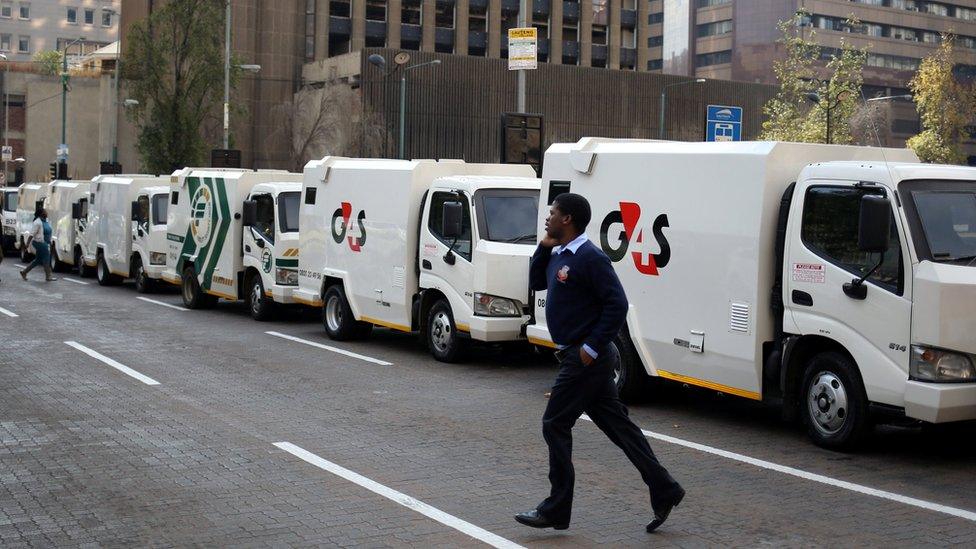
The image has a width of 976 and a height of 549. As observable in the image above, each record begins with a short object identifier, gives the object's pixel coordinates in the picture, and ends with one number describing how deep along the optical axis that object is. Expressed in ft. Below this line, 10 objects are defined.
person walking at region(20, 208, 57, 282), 96.94
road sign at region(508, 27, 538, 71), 71.87
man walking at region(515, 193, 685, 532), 22.62
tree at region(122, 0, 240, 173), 150.71
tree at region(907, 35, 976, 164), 179.22
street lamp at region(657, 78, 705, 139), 240.55
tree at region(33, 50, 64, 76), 300.50
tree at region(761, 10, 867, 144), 160.76
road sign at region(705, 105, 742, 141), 73.05
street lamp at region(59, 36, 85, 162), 192.21
